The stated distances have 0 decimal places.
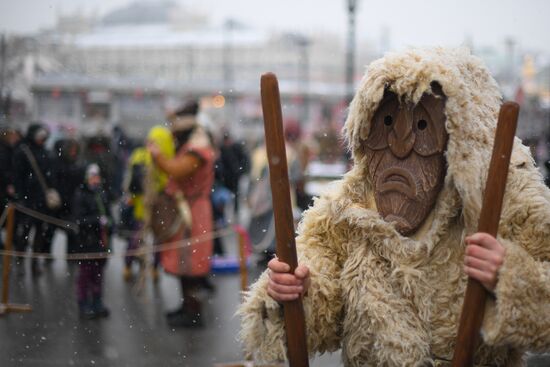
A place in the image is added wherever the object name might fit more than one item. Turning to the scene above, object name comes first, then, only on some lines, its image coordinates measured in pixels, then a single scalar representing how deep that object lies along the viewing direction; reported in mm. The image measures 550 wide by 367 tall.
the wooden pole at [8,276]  6309
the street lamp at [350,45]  9933
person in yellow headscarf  6750
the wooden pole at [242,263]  5992
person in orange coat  6477
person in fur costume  2328
